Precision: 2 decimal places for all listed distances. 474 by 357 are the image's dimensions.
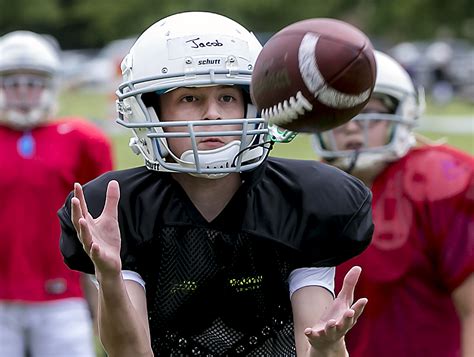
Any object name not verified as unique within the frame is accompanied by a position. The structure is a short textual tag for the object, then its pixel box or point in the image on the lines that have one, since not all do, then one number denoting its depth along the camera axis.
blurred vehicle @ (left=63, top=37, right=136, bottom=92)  71.07
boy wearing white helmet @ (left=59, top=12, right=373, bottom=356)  5.82
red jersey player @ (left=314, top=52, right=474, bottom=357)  7.39
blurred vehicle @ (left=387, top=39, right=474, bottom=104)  56.94
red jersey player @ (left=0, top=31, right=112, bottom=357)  10.72
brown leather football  5.06
